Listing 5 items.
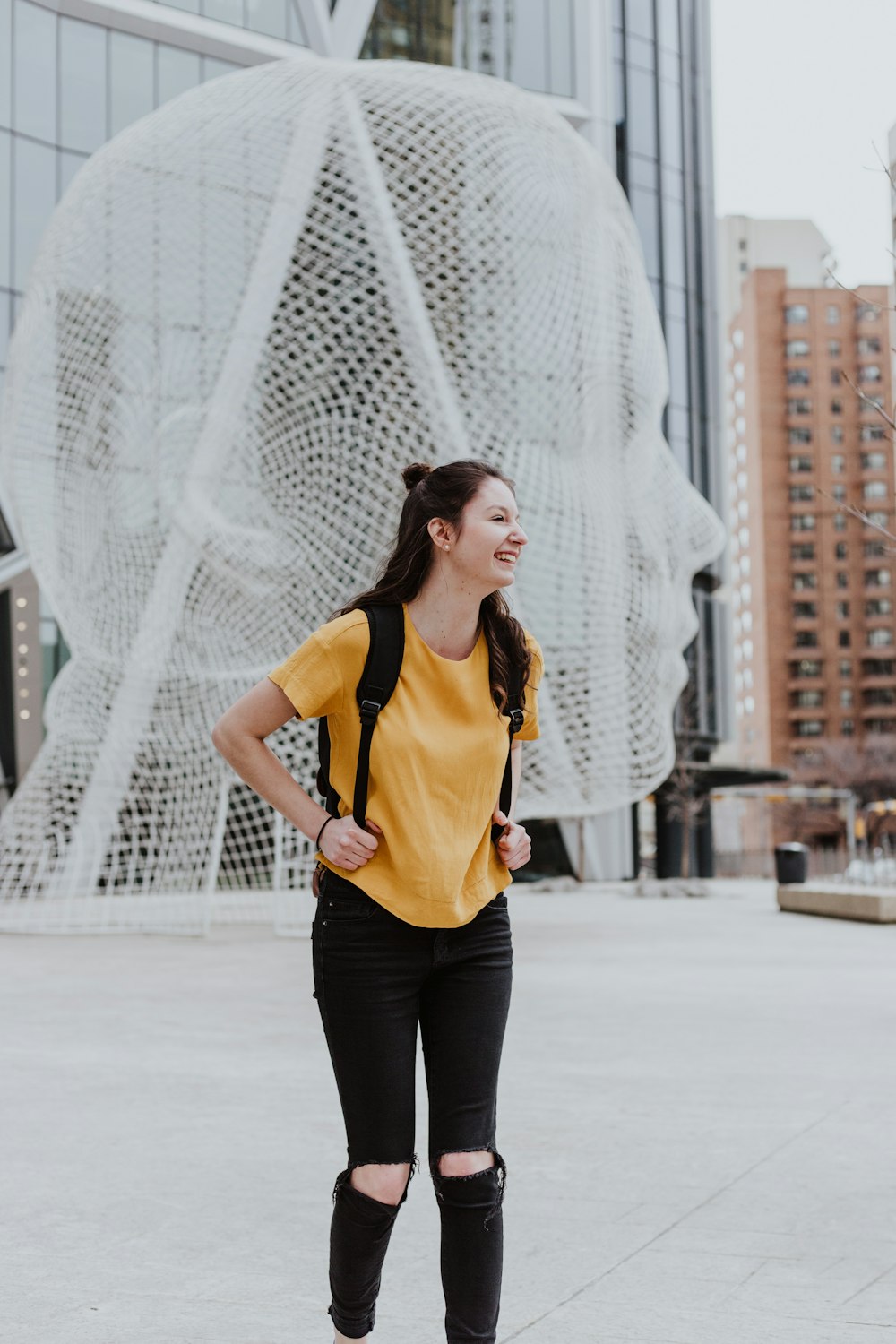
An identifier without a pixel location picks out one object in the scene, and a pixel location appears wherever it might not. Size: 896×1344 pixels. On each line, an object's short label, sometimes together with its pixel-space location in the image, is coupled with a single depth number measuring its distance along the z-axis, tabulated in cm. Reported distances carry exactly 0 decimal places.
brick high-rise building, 10906
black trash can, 2538
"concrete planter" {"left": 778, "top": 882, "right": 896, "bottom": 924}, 1928
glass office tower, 2930
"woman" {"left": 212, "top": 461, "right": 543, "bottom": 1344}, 268
